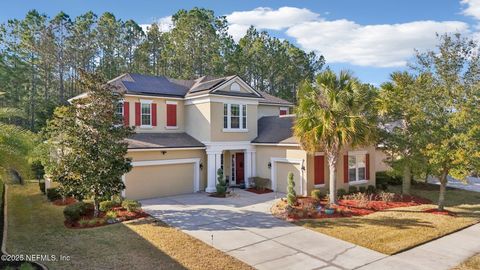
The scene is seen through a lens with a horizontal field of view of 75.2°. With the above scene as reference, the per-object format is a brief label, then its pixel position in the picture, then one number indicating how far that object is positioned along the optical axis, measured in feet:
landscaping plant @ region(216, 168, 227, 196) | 60.49
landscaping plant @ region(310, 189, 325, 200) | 56.90
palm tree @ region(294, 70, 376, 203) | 50.44
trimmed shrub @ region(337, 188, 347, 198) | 60.74
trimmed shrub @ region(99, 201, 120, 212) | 47.39
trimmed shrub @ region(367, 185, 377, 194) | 64.93
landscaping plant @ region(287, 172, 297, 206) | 51.42
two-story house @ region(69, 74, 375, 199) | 59.72
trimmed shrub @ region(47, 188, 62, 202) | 56.98
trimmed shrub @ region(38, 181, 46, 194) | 66.33
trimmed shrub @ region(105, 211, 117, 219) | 43.29
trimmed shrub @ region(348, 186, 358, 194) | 63.00
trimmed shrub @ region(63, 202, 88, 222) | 42.17
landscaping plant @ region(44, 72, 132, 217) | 42.57
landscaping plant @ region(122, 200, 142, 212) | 46.37
